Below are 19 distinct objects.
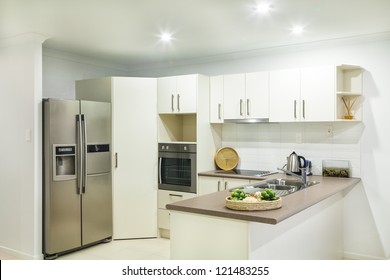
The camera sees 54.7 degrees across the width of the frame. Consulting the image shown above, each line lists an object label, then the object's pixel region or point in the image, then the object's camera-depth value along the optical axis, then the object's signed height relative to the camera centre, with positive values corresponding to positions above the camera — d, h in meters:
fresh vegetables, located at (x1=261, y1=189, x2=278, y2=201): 2.53 -0.36
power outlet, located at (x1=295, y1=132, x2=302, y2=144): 4.43 +0.04
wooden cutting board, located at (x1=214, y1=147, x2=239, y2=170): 4.79 -0.20
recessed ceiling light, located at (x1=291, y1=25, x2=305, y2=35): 3.64 +1.11
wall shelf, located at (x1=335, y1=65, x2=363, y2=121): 3.99 +0.52
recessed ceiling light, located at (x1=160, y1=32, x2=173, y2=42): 3.93 +1.13
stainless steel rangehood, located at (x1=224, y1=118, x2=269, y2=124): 4.38 +0.26
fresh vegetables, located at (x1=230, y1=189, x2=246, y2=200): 2.49 -0.35
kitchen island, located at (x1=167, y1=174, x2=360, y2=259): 2.35 -0.60
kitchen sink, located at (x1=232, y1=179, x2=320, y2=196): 3.40 -0.42
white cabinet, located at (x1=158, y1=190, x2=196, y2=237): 4.70 -0.76
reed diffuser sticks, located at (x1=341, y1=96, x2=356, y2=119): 4.10 +0.42
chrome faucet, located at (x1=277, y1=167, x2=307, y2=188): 3.63 -0.34
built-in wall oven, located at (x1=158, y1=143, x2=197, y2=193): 4.62 -0.31
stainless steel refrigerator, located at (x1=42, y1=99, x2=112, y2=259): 3.98 -0.36
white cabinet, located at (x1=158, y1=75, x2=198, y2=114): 4.60 +0.60
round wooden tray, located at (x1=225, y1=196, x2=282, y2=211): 2.40 -0.41
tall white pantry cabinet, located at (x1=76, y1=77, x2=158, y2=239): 4.66 -0.09
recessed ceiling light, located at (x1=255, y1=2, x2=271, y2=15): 3.01 +1.10
